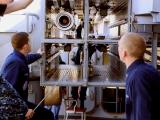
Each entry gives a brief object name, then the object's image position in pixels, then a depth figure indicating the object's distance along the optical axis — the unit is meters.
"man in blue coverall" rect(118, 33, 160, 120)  2.05
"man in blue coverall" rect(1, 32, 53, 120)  3.16
